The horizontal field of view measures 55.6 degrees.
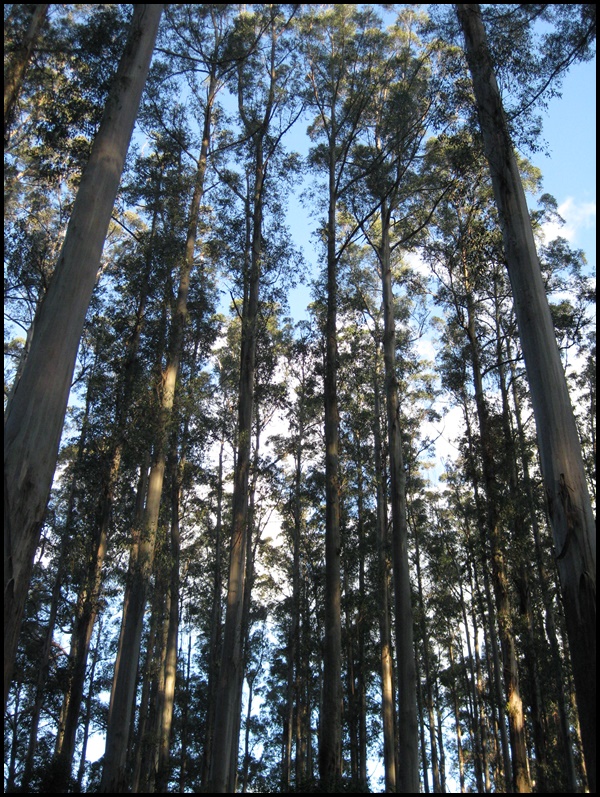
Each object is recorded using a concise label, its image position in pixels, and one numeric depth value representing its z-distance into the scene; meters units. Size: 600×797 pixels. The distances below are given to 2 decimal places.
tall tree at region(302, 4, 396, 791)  12.45
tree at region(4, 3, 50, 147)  6.86
